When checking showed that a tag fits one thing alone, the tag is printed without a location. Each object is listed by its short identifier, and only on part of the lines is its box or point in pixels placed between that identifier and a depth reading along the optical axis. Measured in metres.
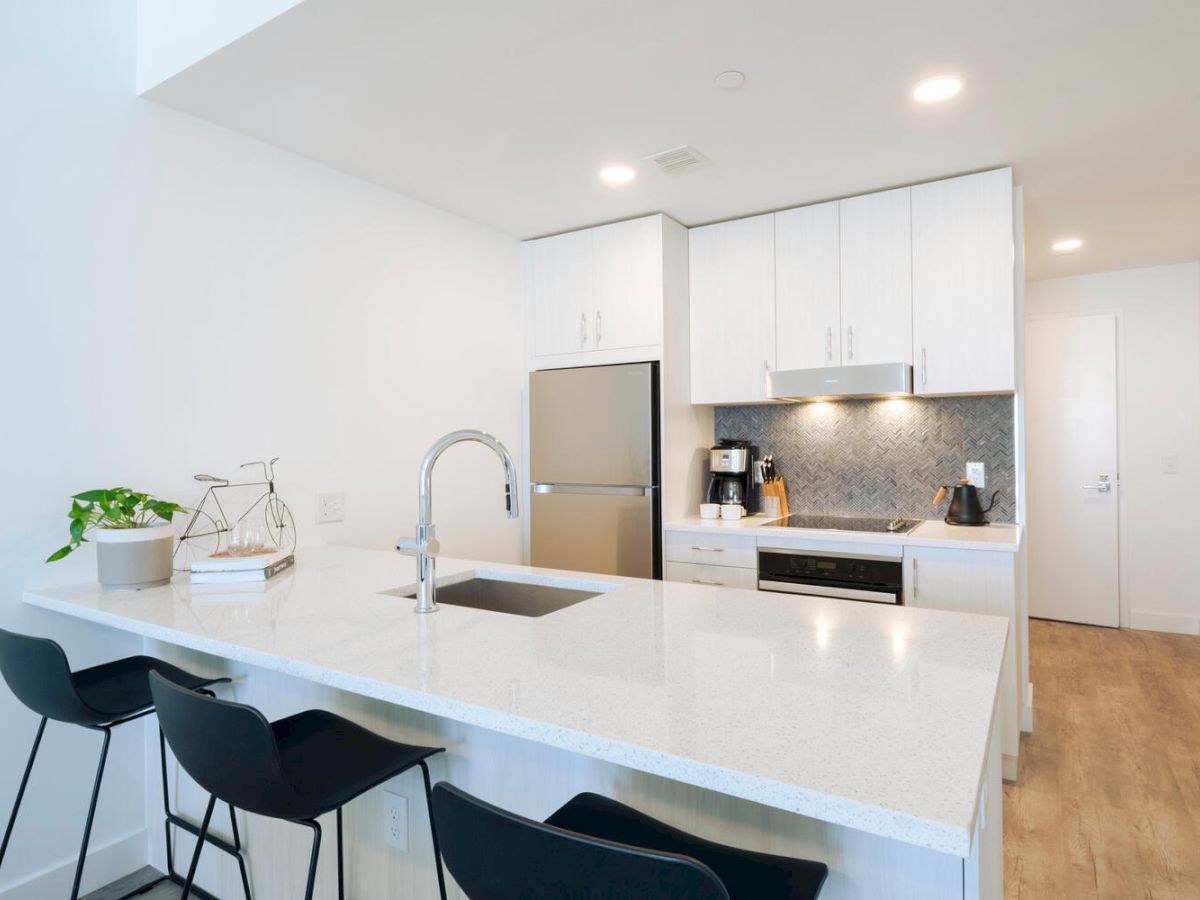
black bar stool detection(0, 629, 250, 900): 1.53
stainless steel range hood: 3.01
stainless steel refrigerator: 3.30
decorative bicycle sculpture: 2.27
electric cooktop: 3.07
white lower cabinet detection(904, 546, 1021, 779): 2.60
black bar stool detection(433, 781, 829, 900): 0.73
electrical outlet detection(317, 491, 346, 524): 2.71
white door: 4.67
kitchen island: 0.86
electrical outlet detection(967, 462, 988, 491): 3.29
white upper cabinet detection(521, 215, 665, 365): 3.38
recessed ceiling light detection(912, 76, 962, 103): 2.12
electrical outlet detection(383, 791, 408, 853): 1.55
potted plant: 1.87
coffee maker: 3.57
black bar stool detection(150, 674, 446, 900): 1.12
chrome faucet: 1.63
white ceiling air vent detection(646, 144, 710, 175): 2.63
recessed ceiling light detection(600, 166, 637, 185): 2.82
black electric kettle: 3.12
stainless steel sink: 2.05
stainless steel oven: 2.79
